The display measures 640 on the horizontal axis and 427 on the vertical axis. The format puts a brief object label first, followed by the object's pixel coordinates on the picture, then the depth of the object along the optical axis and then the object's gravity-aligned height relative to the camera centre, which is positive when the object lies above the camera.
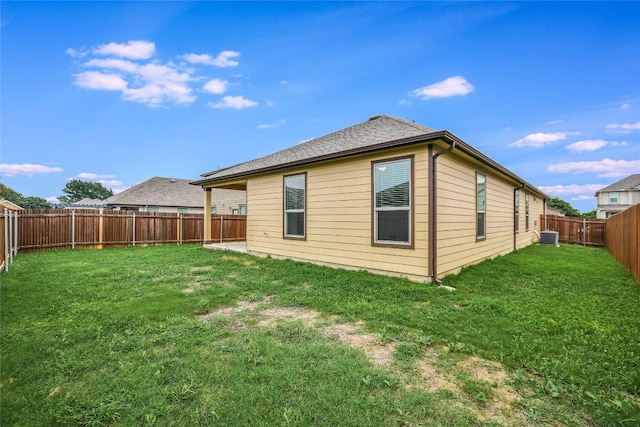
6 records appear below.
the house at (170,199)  22.12 +1.22
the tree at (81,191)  54.19 +4.51
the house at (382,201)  5.30 +0.28
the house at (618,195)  28.36 +1.83
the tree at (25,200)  40.02 +2.12
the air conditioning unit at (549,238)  12.40 -1.09
